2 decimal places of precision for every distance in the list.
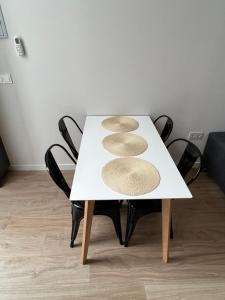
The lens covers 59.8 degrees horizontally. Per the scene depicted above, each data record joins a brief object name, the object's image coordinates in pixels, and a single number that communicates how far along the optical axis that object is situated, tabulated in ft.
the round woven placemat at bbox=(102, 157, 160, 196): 3.61
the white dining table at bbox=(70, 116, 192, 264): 3.49
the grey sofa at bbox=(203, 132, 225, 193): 6.39
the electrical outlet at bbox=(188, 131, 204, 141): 7.13
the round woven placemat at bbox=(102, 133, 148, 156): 4.61
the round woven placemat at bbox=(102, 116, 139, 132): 5.63
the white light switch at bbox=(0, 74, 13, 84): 5.89
